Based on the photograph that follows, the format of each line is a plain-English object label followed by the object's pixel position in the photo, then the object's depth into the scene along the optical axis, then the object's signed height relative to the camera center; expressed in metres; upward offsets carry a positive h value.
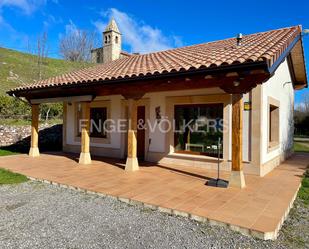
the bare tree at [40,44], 25.02 +7.61
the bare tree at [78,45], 34.00 +10.40
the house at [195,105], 6.79 +0.81
